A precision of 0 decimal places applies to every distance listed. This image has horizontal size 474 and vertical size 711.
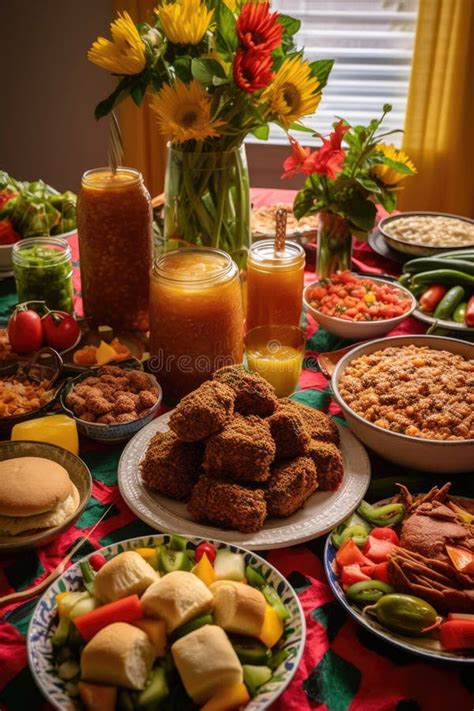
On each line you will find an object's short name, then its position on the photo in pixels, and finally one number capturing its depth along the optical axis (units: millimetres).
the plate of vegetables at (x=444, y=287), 1979
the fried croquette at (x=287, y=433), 1297
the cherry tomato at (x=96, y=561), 1092
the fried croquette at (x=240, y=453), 1223
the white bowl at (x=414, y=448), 1333
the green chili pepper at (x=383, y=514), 1256
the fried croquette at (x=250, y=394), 1329
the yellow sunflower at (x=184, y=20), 1581
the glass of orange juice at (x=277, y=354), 1639
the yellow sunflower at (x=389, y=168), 2084
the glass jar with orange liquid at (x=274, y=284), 1825
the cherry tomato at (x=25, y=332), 1765
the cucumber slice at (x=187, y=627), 949
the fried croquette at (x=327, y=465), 1338
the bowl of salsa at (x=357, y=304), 1911
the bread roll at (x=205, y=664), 881
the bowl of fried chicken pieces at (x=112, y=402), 1486
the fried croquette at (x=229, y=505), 1214
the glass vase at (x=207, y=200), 1751
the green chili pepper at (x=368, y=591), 1085
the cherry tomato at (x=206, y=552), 1104
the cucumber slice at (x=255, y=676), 915
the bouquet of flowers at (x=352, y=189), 2049
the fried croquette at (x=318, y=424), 1426
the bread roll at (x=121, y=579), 999
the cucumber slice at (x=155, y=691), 879
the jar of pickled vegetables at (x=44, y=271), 1902
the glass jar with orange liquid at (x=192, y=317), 1614
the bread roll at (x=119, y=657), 884
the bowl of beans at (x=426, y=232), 2336
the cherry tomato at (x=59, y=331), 1796
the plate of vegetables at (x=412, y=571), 1025
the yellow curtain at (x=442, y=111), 3826
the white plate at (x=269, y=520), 1213
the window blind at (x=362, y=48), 4215
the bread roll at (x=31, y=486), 1179
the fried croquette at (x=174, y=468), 1303
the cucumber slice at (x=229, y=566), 1066
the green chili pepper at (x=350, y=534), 1199
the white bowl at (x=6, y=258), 2207
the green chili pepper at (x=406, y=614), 1026
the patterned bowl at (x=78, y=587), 901
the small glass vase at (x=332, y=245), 2113
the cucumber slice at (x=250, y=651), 953
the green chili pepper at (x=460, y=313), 1976
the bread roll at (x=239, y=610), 964
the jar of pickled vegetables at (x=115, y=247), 1821
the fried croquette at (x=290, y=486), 1252
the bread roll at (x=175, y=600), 950
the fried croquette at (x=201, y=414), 1246
